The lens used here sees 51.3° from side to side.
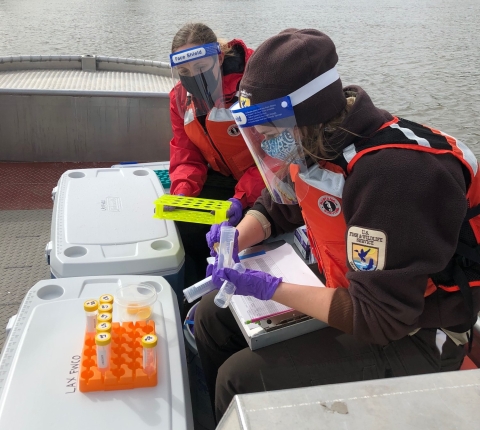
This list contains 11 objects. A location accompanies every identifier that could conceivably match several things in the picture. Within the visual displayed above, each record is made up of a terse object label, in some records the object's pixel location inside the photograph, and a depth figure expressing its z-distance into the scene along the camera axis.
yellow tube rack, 2.05
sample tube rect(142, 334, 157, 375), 1.30
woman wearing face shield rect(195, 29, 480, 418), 1.16
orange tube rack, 1.26
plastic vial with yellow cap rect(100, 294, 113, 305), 1.45
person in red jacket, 2.19
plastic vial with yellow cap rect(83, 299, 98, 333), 1.36
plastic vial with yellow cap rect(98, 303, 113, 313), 1.40
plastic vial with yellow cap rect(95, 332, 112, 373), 1.24
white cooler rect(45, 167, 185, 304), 1.88
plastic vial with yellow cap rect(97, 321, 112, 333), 1.29
